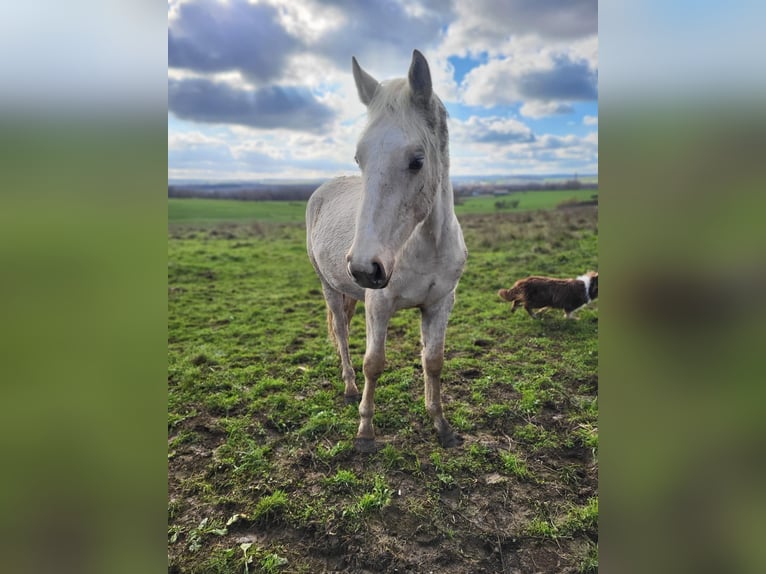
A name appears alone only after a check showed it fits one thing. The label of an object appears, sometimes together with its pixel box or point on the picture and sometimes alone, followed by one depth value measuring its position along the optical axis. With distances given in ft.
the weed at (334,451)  10.43
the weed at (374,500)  8.56
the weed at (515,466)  9.57
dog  20.51
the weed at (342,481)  9.30
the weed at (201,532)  7.78
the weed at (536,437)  10.66
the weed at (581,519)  8.00
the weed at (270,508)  8.52
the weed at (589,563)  7.13
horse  6.46
